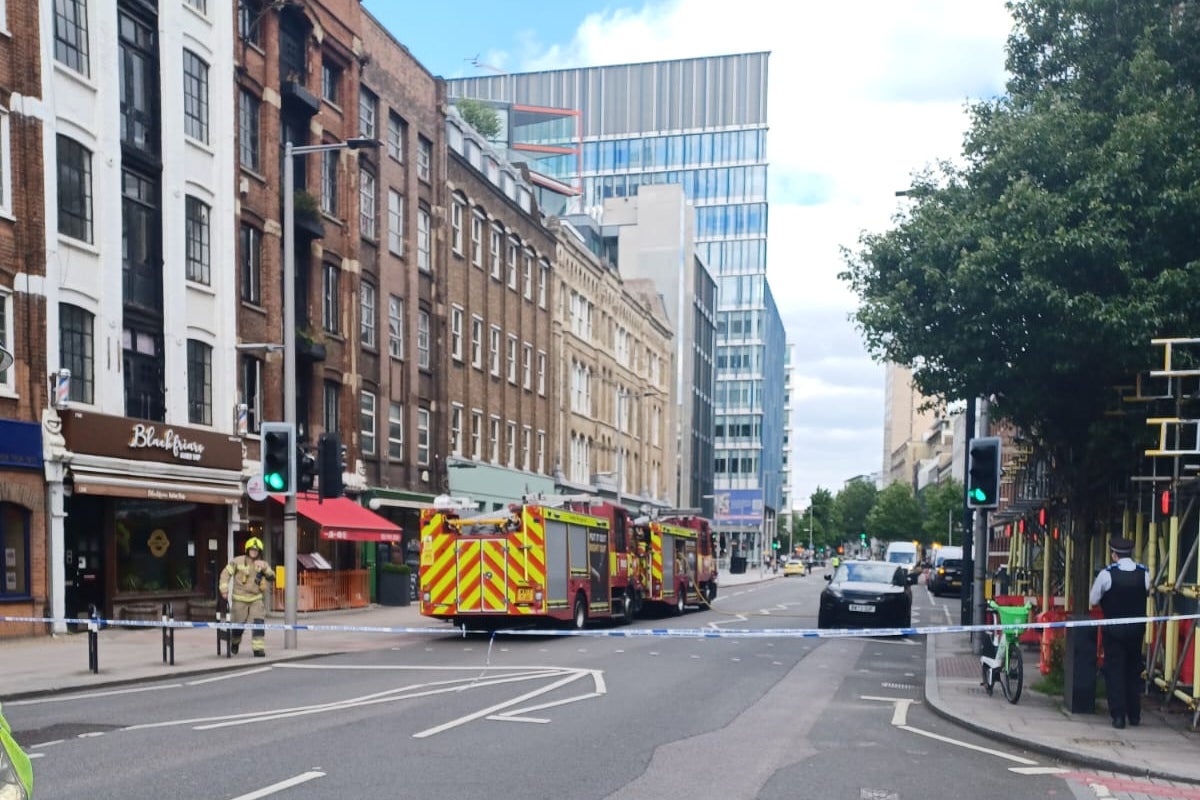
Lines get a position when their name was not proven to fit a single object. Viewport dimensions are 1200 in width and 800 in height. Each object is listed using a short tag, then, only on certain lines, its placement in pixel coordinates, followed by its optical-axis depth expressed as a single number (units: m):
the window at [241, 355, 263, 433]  29.69
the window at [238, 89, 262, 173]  29.42
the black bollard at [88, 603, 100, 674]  15.75
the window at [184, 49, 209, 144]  27.39
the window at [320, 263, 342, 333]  33.55
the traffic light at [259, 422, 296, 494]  19.12
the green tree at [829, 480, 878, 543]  159.88
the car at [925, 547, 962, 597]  47.81
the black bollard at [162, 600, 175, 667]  16.39
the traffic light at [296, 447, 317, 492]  19.55
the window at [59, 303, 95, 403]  23.23
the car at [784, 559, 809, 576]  83.56
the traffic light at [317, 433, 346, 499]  19.11
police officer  11.86
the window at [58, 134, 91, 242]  23.33
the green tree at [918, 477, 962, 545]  76.62
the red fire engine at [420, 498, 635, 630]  22.61
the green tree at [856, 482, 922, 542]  118.75
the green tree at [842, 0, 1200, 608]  14.33
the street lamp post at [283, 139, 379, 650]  20.03
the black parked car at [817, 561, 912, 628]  25.30
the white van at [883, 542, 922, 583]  63.30
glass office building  106.06
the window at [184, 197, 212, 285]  27.44
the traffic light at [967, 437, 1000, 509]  17.42
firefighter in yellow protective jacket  18.62
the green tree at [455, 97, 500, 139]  56.78
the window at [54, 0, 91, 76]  23.36
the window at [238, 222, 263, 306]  29.64
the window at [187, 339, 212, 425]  27.42
